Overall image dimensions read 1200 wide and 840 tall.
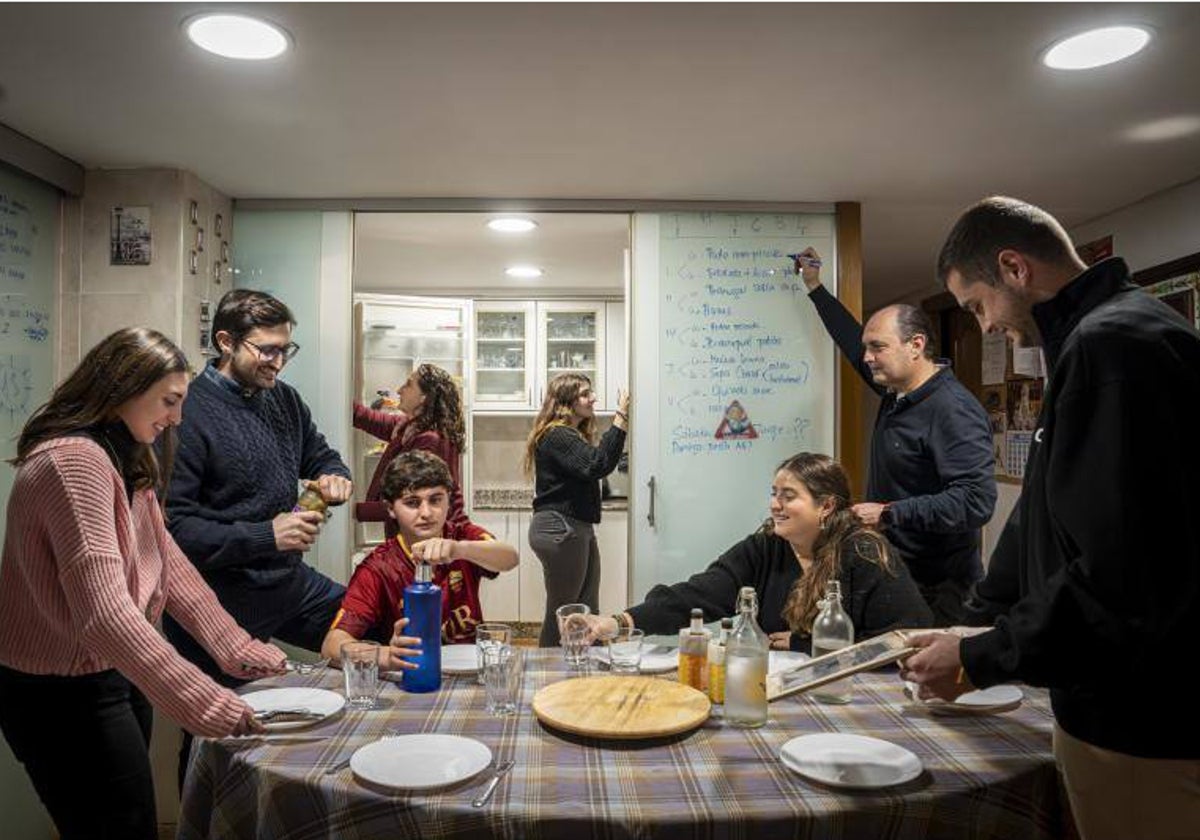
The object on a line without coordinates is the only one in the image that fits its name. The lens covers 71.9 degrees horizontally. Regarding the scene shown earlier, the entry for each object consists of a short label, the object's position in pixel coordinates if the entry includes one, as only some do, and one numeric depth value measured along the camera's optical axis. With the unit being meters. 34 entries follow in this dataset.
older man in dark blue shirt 2.38
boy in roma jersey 1.97
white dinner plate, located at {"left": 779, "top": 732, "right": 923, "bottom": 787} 1.21
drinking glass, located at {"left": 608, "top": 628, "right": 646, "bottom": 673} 1.72
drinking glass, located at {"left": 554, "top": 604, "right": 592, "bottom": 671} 1.71
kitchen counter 5.22
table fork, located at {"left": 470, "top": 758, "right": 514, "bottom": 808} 1.15
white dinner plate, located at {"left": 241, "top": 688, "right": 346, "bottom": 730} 1.48
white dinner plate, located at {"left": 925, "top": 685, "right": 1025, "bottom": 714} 1.51
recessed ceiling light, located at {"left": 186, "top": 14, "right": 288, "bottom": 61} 1.74
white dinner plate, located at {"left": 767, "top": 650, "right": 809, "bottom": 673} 1.74
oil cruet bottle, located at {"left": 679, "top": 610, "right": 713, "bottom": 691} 1.61
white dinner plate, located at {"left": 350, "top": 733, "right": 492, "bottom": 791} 1.20
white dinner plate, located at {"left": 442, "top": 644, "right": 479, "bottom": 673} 1.71
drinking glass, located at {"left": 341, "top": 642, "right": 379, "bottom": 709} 1.51
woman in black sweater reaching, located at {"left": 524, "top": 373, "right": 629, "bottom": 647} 3.54
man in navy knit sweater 2.13
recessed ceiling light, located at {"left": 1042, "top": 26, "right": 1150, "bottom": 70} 1.82
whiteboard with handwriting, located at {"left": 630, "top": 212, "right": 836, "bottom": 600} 3.17
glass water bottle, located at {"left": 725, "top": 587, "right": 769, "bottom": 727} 1.44
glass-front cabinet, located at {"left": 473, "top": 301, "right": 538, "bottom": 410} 5.43
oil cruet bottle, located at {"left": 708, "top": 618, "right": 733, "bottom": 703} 1.53
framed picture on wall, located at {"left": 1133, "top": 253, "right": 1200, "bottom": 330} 2.84
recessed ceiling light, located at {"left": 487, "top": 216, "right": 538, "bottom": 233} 3.56
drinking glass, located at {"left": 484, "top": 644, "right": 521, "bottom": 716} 1.49
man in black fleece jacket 1.10
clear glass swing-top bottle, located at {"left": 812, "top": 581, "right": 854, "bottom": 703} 1.69
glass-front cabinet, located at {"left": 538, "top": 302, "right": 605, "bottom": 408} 5.45
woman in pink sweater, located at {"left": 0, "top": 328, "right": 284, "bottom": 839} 1.35
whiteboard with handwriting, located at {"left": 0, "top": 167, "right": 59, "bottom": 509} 2.48
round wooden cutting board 1.36
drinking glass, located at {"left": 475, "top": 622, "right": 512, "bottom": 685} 1.57
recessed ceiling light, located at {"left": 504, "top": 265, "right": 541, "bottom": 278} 4.75
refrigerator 4.47
